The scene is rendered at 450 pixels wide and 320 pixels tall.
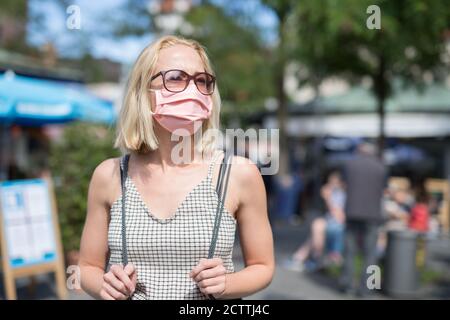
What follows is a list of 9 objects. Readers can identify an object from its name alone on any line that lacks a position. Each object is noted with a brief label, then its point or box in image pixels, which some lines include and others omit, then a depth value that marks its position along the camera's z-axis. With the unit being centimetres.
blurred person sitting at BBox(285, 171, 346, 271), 801
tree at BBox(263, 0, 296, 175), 552
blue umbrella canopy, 658
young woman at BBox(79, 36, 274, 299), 167
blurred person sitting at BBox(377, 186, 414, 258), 873
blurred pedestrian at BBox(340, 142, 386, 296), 646
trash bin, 661
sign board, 544
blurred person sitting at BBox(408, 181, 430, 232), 835
